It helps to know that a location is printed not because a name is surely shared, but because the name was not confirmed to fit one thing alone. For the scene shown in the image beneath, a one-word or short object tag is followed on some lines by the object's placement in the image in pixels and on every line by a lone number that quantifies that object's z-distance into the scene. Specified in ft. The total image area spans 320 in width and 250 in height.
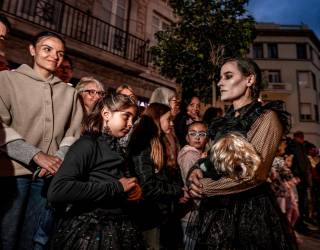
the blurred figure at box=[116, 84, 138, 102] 12.96
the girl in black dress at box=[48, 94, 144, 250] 5.34
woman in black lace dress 5.05
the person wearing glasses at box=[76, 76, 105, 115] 10.65
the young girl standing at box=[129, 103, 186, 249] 7.73
